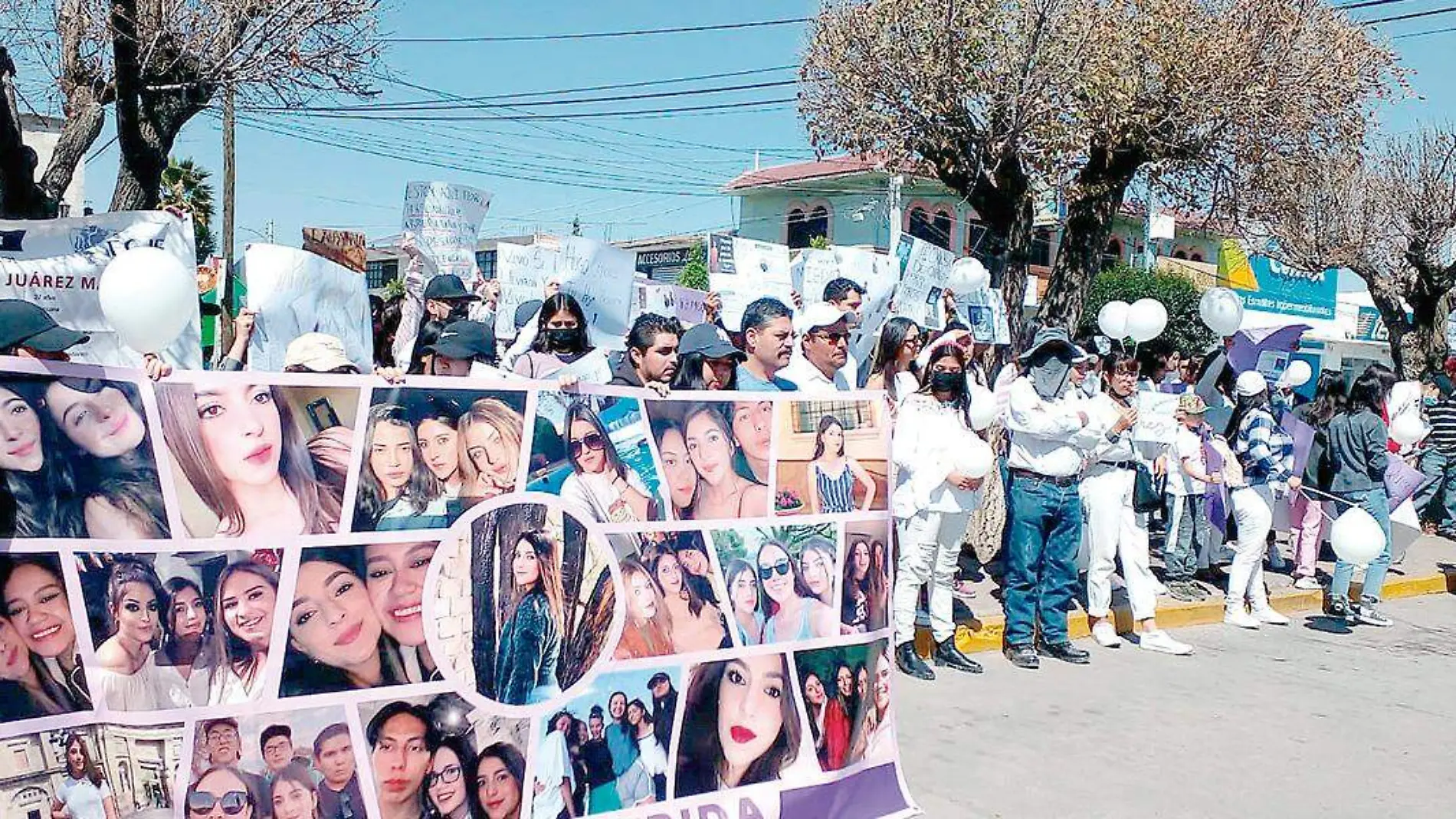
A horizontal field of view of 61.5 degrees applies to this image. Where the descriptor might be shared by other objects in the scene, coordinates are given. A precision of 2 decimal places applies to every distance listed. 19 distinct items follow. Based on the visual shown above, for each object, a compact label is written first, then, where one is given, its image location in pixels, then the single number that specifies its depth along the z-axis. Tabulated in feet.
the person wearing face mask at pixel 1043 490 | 21.59
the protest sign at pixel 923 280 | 28.14
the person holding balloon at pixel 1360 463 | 27.73
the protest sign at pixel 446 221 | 25.13
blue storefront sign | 106.52
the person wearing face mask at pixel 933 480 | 20.27
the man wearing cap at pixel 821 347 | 17.99
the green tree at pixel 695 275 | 137.18
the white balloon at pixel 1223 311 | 32.04
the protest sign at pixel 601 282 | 22.80
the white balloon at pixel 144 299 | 11.43
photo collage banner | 9.25
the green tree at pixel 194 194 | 91.97
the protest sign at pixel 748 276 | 28.17
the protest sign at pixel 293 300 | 18.30
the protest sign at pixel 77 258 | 19.11
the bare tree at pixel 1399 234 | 59.11
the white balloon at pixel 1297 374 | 32.09
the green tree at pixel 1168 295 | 101.81
